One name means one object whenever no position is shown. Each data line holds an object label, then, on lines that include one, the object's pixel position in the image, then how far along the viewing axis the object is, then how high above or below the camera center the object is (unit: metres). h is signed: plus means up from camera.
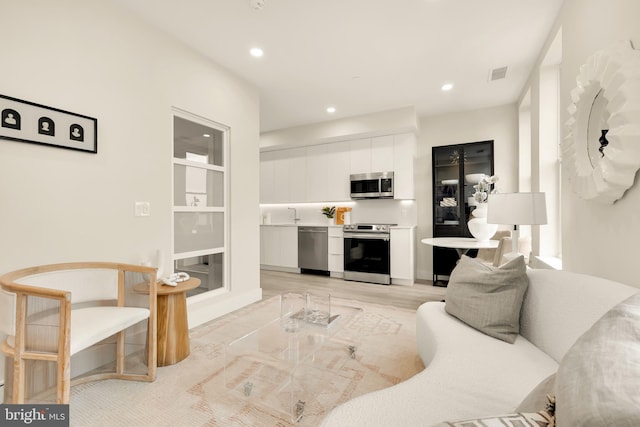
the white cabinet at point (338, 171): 5.29 +0.81
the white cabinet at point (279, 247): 5.71 -0.66
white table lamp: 2.27 +0.04
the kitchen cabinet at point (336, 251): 5.25 -0.68
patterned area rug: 1.60 -1.13
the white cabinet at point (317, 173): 5.50 +0.80
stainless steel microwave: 4.87 +0.50
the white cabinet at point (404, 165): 4.77 +0.82
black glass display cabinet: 4.58 +0.42
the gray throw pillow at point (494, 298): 1.64 -0.51
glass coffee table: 1.67 -0.93
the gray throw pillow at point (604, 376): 0.52 -0.34
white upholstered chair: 1.45 -0.64
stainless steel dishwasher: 5.38 -0.66
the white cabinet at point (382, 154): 4.91 +1.04
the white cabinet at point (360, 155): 5.11 +1.06
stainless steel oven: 4.80 -0.67
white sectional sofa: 1.03 -0.70
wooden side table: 2.17 -0.85
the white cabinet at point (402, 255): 4.67 -0.68
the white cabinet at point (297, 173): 5.71 +0.82
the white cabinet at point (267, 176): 6.09 +0.82
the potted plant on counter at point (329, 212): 5.59 +0.04
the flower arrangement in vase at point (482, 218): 3.40 -0.06
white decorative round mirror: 1.34 +0.49
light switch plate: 2.46 +0.05
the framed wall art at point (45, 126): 1.78 +0.60
